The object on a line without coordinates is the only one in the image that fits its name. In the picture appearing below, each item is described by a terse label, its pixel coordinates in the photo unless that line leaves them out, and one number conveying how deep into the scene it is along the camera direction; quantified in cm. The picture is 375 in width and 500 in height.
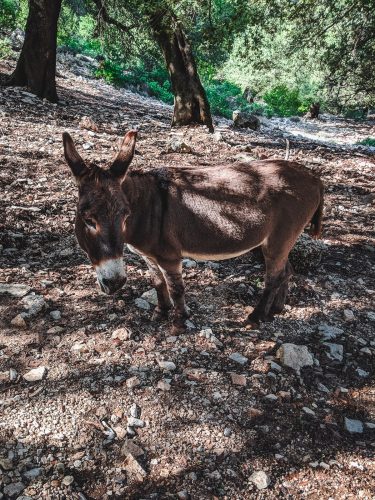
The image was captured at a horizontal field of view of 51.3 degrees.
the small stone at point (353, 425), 301
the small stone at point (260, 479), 252
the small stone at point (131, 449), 262
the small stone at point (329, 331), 404
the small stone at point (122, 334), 367
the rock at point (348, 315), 438
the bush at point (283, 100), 3180
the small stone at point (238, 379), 334
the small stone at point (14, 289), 399
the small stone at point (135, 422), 285
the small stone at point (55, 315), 379
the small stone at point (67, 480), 236
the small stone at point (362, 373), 360
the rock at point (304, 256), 500
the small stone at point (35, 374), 308
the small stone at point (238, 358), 361
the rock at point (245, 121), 1441
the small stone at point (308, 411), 311
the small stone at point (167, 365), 342
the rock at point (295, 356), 360
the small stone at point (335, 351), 377
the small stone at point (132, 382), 317
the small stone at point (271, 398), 321
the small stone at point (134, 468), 249
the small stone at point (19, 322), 360
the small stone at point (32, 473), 238
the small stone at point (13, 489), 227
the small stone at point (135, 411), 292
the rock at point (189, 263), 507
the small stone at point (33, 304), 378
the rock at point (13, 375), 306
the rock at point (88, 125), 977
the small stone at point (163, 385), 319
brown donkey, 338
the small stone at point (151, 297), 432
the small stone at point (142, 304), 420
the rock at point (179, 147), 891
